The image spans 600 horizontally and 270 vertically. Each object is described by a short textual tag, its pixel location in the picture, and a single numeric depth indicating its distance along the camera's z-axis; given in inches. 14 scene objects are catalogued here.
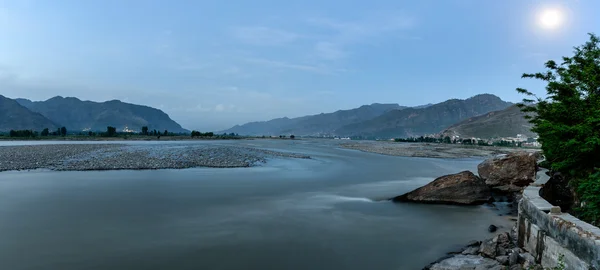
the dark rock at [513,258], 401.4
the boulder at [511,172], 1011.9
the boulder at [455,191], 878.4
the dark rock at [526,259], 396.9
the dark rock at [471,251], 478.3
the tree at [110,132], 6943.9
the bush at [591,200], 413.4
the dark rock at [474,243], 531.4
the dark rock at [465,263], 413.1
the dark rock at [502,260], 409.3
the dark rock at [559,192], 597.7
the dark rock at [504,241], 473.1
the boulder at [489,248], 447.3
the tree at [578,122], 470.9
